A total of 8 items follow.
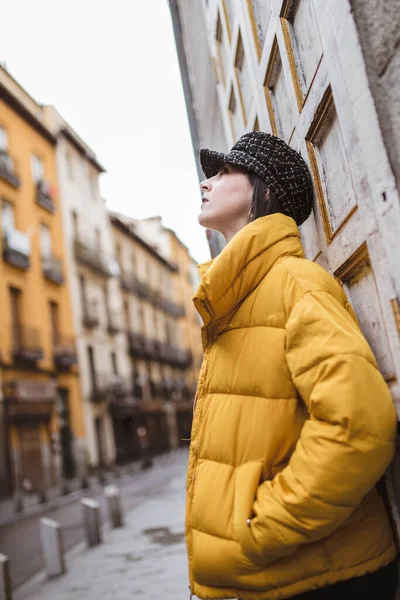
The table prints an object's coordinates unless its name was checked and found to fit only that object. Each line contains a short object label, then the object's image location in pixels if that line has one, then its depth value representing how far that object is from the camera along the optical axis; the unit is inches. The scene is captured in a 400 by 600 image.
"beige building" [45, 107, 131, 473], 915.4
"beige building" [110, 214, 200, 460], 1197.7
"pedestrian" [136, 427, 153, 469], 869.8
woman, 42.3
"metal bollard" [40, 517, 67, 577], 229.9
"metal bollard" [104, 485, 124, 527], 327.6
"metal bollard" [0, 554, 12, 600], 187.8
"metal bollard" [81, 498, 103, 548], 277.4
